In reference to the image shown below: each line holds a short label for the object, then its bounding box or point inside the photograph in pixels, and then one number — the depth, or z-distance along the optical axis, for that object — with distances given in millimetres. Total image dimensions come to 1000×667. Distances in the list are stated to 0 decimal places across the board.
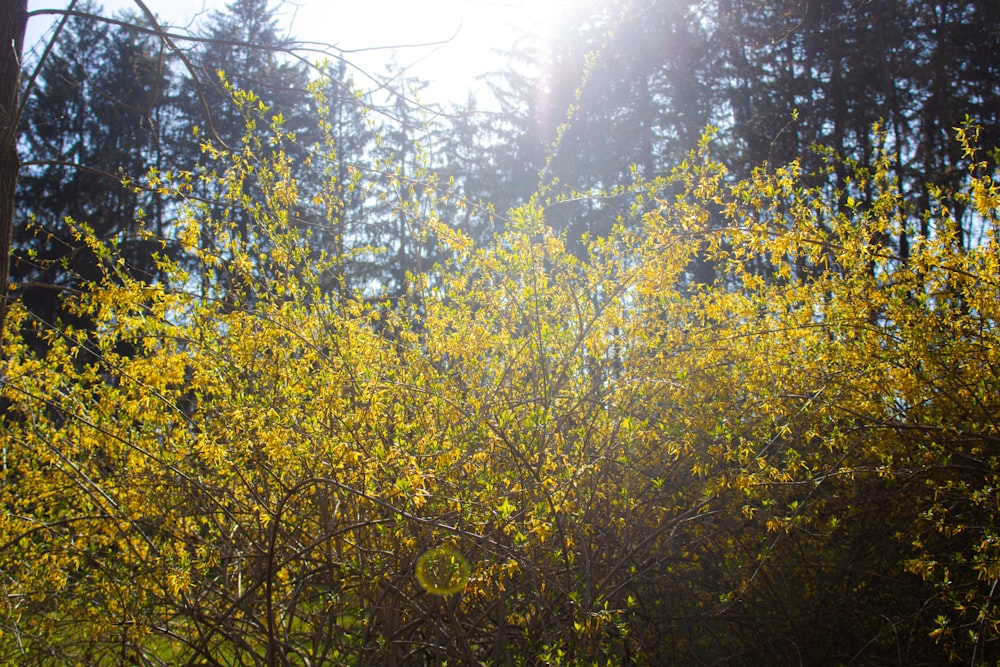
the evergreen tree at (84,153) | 12961
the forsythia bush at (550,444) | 2834
